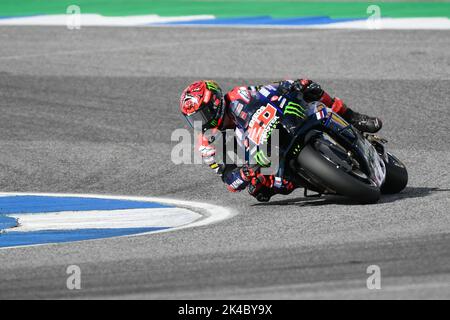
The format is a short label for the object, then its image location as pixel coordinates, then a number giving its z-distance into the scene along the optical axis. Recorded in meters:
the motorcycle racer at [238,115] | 20.36
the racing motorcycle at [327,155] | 19.59
